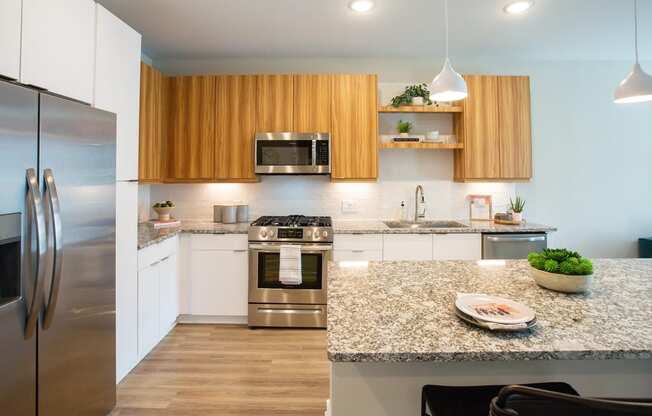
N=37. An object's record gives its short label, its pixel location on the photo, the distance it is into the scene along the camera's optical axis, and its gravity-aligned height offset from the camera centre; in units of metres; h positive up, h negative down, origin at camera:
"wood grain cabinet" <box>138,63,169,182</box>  2.98 +0.81
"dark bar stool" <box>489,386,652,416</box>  0.64 -0.37
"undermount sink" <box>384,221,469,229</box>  3.50 -0.10
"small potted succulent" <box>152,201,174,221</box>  3.39 +0.05
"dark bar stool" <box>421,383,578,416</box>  0.98 -0.53
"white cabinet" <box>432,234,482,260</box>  3.18 -0.28
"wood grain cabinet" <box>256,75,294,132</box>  3.43 +1.09
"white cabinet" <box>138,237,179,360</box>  2.47 -0.61
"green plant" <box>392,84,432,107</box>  3.52 +1.20
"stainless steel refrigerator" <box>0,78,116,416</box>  1.35 -0.18
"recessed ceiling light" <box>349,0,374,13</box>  2.59 +1.57
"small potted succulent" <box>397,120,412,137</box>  3.58 +0.88
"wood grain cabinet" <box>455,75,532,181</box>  3.46 +0.85
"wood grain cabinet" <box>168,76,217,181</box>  3.46 +0.87
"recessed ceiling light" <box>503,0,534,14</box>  2.62 +1.58
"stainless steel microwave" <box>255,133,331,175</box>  3.37 +0.59
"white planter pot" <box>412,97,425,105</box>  3.52 +1.14
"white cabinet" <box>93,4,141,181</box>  1.98 +0.81
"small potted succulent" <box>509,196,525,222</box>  3.46 +0.07
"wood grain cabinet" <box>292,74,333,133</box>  3.43 +1.09
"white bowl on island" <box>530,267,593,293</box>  1.36 -0.27
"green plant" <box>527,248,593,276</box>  1.36 -0.20
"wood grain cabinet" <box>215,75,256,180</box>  3.45 +0.89
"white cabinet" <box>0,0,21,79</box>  1.38 +0.71
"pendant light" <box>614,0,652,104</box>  1.80 +0.66
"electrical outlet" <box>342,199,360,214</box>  3.78 +0.09
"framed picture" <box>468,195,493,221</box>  3.75 +0.07
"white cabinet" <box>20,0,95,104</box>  1.50 +0.79
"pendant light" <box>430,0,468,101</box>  1.86 +0.69
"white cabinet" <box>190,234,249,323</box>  3.19 -0.56
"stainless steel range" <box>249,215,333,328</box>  3.12 -0.57
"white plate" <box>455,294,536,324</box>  1.05 -0.31
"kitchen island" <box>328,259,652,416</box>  0.91 -0.35
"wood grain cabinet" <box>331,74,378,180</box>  3.43 +0.85
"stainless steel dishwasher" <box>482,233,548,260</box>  3.15 -0.28
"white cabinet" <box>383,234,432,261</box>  3.18 -0.28
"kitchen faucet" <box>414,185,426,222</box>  3.75 +0.06
